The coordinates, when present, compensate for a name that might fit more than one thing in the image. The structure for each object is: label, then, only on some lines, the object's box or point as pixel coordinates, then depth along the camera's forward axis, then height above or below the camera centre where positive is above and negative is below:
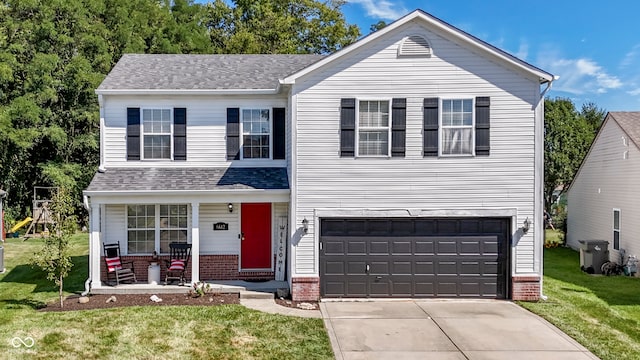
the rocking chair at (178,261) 12.50 -2.26
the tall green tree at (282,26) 34.28 +12.00
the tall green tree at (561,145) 29.20 +2.36
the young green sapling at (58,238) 10.63 -1.38
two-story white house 11.70 +0.04
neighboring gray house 15.93 -0.27
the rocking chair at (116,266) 12.38 -2.39
